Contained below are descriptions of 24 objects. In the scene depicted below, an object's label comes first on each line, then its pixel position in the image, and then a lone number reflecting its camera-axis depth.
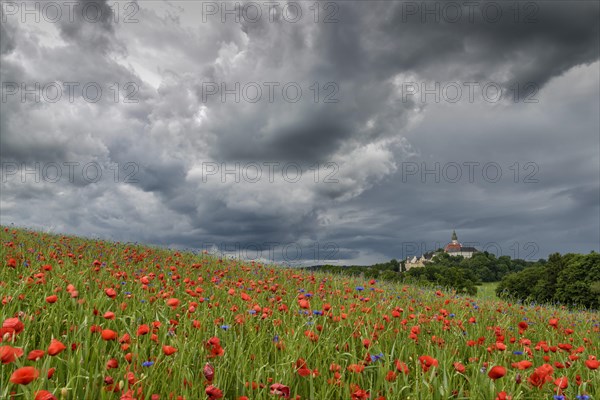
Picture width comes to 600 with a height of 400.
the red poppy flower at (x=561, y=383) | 3.07
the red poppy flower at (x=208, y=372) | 2.67
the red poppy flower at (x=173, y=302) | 3.67
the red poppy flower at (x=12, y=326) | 2.58
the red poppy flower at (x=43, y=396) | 1.97
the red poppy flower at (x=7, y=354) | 2.17
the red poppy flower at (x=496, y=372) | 2.78
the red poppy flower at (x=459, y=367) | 3.16
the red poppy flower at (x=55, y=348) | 2.33
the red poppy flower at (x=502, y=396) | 2.60
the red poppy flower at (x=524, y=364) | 2.90
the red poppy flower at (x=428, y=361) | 3.13
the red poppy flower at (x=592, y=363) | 3.20
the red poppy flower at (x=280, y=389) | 2.50
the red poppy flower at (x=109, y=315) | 3.25
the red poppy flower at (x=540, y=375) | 2.87
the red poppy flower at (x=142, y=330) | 3.10
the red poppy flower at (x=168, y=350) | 2.78
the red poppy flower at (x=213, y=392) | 2.32
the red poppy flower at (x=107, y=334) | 2.76
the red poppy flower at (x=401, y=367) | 3.16
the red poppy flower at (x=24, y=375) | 1.91
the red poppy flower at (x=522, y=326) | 4.52
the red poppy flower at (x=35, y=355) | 2.35
